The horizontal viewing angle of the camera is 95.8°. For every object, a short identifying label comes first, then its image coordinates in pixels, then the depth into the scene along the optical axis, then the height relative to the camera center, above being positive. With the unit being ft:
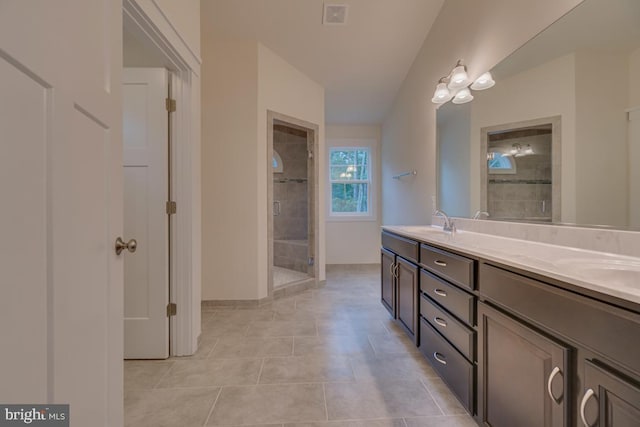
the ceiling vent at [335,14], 8.87 +6.28
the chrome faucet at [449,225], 7.58 -0.35
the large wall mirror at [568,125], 3.99 +1.49
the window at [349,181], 16.61 +1.77
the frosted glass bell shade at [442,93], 8.36 +3.49
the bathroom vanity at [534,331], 2.37 -1.32
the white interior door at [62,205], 1.88 +0.05
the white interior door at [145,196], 6.28 +0.34
